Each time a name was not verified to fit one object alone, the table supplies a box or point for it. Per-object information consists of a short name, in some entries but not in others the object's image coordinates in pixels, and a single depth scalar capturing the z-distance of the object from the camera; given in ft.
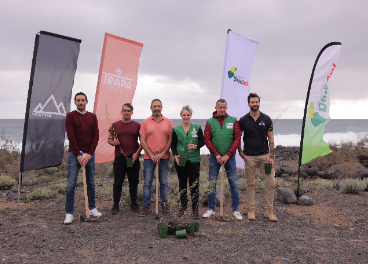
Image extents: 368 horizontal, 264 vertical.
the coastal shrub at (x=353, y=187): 24.64
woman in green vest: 16.34
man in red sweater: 15.85
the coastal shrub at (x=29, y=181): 30.76
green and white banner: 21.58
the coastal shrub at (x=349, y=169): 35.09
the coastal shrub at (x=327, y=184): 26.67
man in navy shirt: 16.97
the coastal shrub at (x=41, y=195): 23.47
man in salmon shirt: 17.19
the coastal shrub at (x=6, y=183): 28.30
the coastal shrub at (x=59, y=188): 26.51
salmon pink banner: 21.94
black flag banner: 19.67
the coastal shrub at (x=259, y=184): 27.90
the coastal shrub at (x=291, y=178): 32.08
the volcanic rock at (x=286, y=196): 22.03
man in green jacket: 16.65
